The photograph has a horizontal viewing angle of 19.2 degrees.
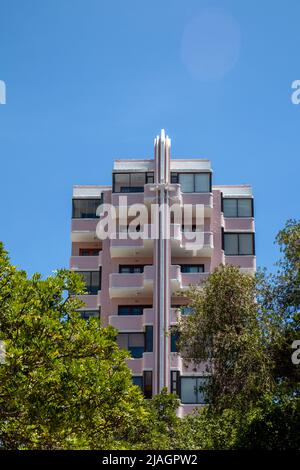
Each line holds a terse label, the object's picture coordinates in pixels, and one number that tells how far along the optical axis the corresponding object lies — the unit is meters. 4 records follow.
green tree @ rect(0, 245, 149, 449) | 23.17
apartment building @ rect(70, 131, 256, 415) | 56.31
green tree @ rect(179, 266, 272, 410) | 34.91
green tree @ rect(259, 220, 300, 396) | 32.03
